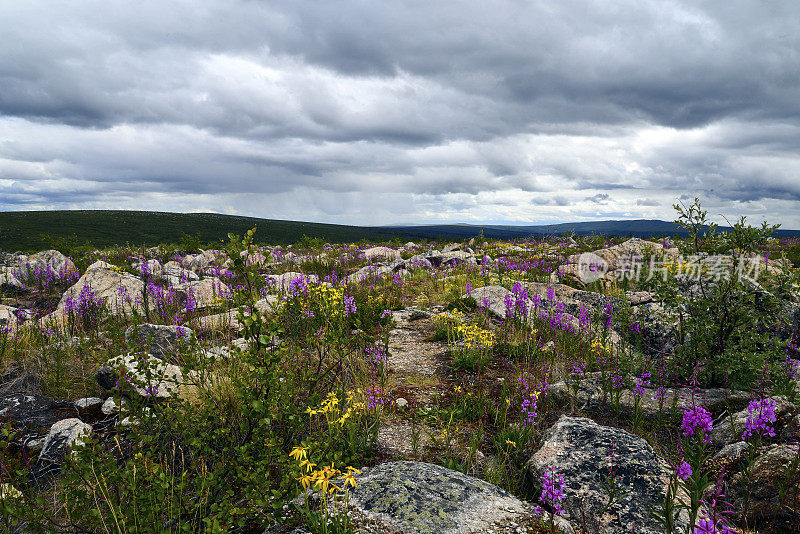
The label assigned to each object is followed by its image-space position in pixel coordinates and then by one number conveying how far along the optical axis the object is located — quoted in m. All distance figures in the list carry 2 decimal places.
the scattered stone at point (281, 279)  9.64
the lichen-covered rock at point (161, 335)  5.53
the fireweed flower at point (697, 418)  2.61
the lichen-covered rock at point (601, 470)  2.68
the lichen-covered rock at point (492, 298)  7.53
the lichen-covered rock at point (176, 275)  10.52
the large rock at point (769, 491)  2.71
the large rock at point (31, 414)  3.77
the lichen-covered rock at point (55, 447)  3.36
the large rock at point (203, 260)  14.74
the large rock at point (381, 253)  16.28
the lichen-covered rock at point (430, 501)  2.46
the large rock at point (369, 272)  10.86
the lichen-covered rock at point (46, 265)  11.27
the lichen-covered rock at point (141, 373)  2.95
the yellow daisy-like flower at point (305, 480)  2.18
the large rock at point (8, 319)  6.93
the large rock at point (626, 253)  12.26
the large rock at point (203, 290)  8.60
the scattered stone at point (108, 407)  4.14
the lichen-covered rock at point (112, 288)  8.32
